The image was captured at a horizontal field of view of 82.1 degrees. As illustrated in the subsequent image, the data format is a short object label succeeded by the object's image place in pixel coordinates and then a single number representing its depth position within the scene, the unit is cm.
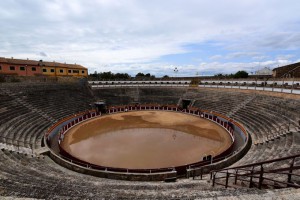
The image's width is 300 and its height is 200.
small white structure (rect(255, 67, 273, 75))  5743
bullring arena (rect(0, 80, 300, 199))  732
